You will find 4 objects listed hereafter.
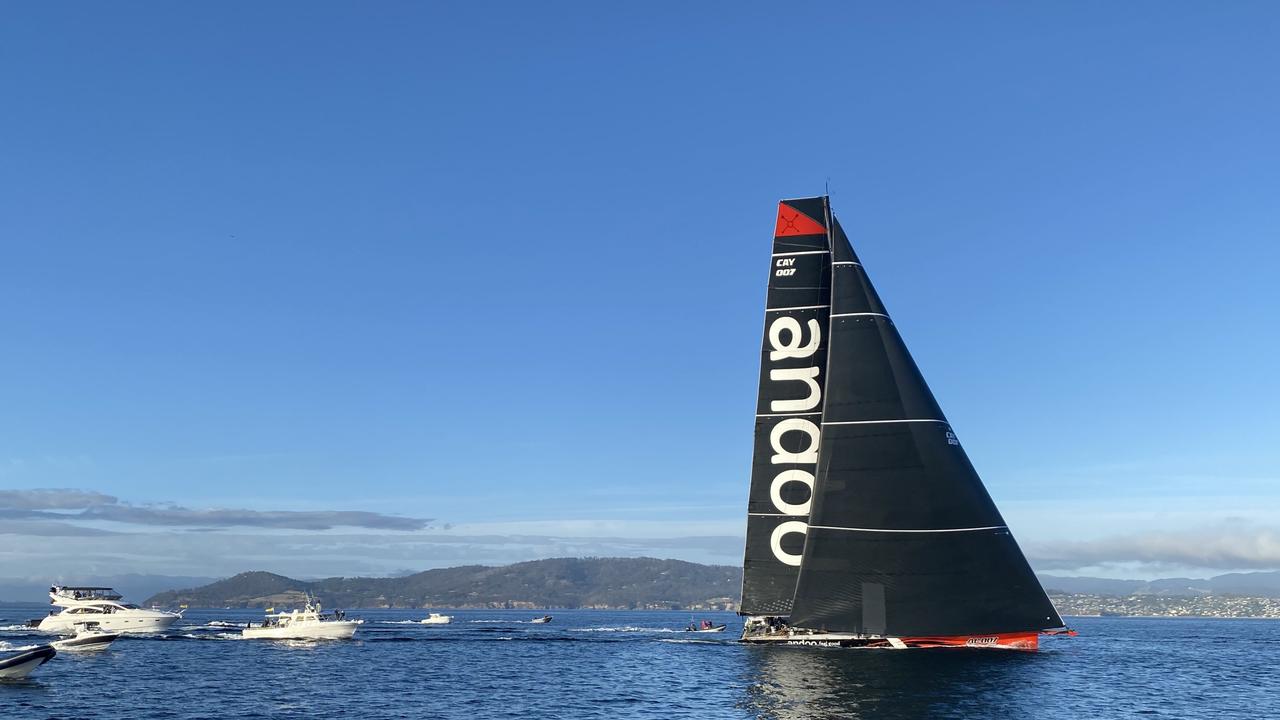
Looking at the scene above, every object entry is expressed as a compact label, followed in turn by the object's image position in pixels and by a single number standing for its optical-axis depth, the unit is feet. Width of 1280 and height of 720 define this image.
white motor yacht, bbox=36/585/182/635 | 345.51
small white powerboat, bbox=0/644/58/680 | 186.50
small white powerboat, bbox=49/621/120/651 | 260.83
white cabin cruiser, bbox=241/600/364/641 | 312.50
